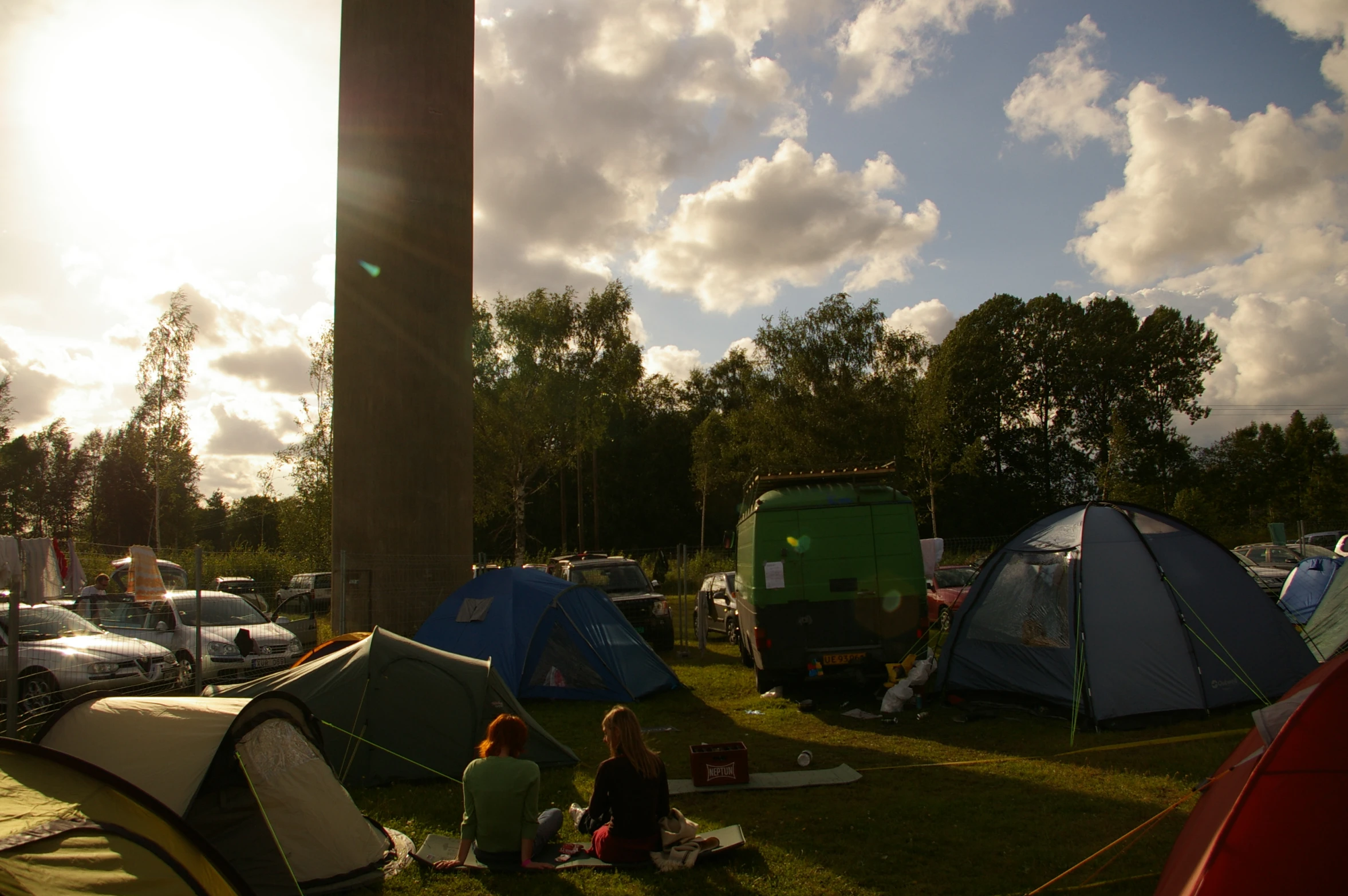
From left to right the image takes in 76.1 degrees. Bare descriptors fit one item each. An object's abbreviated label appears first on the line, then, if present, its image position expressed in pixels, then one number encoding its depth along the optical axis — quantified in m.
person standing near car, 11.38
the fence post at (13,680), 7.19
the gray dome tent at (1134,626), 9.03
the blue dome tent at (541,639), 11.60
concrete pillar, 15.30
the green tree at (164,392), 31.98
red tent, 3.75
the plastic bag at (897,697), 10.23
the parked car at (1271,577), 19.38
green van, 10.80
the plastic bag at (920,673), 10.42
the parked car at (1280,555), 23.17
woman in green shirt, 5.54
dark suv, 16.39
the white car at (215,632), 12.62
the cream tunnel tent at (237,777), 5.13
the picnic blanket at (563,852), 5.64
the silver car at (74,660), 9.58
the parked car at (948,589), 18.70
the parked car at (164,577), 17.59
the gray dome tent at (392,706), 7.73
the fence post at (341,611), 12.78
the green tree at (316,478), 36.72
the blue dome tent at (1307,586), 14.27
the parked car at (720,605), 17.33
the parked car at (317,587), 20.70
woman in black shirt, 5.51
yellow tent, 3.22
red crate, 7.34
